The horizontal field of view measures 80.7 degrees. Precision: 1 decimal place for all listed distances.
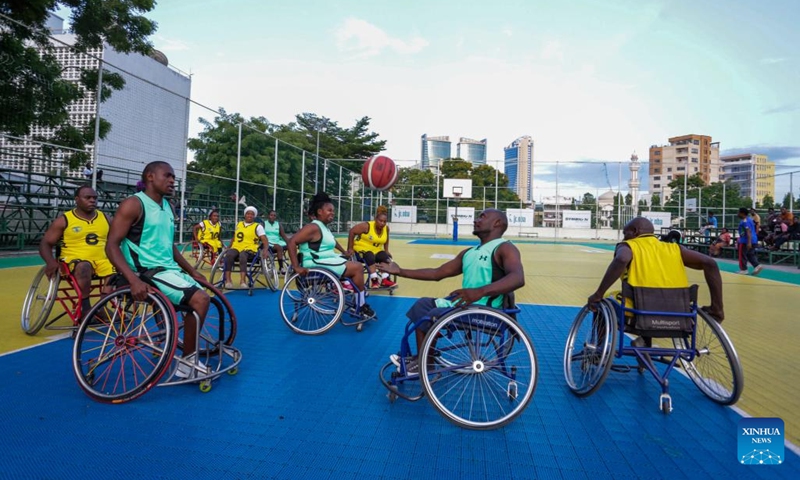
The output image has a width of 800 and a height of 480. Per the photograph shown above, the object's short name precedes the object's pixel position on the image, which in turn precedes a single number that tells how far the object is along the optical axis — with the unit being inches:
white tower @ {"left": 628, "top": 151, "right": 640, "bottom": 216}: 965.7
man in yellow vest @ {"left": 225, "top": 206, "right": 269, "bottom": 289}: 254.7
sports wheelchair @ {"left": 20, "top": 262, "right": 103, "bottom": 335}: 149.0
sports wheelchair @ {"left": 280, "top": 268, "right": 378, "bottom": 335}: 165.8
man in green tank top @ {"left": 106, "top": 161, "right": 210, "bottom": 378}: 105.9
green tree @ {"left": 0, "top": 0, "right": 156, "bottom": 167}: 324.8
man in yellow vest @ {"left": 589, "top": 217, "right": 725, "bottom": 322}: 105.6
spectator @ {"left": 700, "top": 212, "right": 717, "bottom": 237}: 586.7
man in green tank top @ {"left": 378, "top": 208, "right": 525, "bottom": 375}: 98.2
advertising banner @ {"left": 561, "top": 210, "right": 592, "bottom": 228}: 1056.2
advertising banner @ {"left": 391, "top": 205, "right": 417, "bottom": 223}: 1083.3
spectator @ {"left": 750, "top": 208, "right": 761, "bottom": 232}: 437.0
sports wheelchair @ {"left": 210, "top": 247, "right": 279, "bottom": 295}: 249.2
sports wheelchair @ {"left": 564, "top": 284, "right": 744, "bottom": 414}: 102.7
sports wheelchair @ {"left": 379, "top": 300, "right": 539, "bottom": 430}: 92.0
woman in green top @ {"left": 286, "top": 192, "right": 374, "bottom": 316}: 172.6
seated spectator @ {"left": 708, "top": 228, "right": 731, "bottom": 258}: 530.0
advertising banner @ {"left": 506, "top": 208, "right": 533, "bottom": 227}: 1067.3
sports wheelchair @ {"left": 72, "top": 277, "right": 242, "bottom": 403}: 98.5
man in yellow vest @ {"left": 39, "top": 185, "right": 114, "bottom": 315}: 151.8
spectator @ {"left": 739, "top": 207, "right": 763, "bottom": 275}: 384.8
